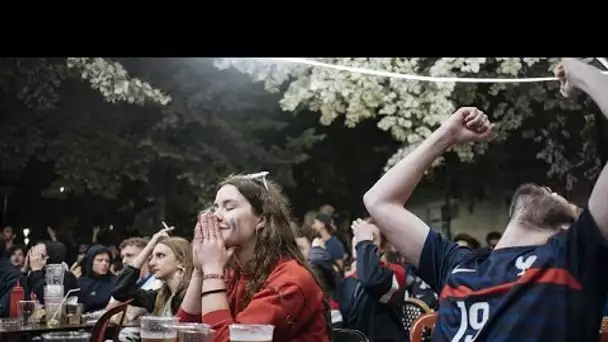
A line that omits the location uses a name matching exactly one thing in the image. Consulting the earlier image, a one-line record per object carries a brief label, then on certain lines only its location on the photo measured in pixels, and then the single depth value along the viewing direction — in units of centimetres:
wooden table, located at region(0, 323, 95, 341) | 289
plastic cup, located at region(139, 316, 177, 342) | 140
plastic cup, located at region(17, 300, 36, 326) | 308
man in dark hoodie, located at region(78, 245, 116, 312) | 361
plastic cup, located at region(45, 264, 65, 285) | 337
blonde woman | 258
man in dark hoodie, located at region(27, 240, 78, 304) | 346
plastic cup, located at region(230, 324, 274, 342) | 131
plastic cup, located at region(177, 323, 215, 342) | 134
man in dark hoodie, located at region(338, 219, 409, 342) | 288
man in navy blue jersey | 145
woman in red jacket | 152
